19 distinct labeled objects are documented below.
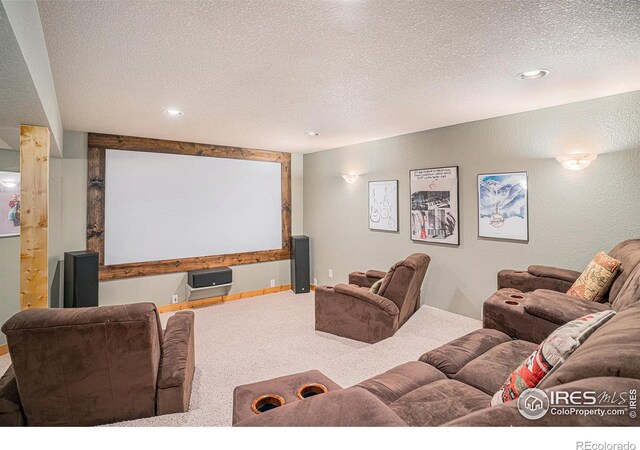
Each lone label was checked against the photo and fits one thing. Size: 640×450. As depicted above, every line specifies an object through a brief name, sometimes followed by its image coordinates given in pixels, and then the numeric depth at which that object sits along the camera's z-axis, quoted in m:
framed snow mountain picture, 3.64
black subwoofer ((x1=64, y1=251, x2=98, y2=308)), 3.94
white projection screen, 4.63
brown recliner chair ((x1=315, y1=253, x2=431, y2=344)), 3.45
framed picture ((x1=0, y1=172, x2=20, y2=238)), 3.55
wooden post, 2.54
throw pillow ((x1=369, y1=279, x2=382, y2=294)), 3.74
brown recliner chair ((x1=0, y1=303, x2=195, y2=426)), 1.76
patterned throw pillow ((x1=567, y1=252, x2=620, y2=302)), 2.66
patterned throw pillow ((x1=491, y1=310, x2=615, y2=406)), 1.27
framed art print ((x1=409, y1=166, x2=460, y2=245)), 4.22
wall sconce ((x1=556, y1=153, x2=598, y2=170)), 3.10
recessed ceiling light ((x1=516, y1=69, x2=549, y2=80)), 2.50
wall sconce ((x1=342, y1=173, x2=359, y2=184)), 5.41
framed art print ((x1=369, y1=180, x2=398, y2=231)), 4.91
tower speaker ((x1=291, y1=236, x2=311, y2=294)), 5.93
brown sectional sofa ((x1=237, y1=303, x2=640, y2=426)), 0.77
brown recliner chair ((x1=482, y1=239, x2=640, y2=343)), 2.32
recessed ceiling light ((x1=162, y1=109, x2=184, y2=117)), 3.45
